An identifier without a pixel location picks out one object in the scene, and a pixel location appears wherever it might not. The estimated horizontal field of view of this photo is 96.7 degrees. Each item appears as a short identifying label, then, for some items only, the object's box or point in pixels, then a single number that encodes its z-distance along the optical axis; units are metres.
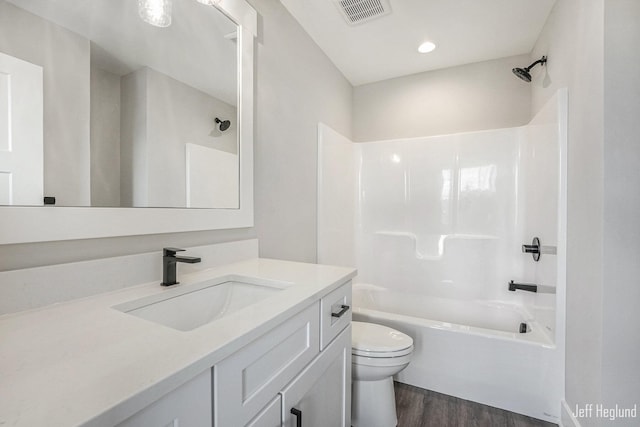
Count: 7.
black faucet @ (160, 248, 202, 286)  0.96
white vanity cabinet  0.60
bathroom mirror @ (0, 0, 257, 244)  0.73
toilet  1.47
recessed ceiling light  2.19
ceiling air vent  1.74
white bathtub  1.62
